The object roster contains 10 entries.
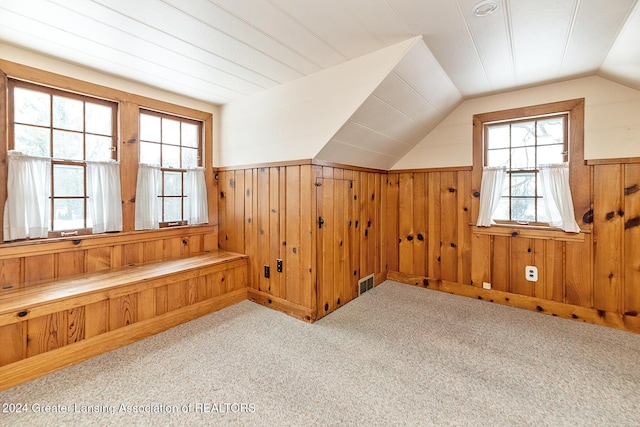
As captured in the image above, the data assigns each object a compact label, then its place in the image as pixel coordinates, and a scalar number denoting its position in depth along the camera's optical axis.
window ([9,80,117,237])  2.12
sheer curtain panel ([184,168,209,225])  3.10
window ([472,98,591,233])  2.56
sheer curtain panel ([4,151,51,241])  2.01
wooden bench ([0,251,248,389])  1.71
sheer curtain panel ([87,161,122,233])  2.40
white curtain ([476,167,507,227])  2.91
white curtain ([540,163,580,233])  2.56
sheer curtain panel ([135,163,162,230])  2.67
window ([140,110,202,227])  2.82
